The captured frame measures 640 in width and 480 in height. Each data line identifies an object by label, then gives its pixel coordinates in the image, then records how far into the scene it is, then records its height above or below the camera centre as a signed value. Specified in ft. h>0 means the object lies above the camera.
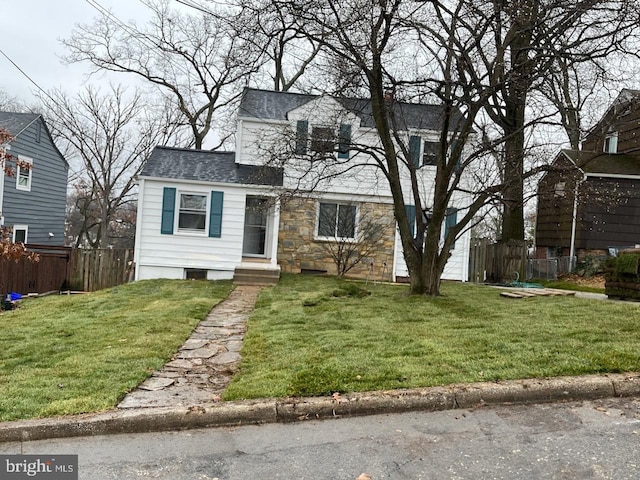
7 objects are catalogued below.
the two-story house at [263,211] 47.26 +2.40
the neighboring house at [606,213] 60.23 +5.52
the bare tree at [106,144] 80.38 +13.42
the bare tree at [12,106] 114.42 +25.72
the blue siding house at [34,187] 63.52 +4.27
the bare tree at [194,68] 76.13 +24.99
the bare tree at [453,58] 28.17 +11.59
